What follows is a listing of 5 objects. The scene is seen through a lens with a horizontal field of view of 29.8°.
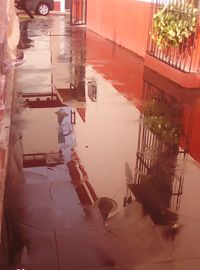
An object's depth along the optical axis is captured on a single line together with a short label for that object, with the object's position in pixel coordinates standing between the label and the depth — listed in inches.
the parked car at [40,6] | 882.1
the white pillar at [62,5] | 1042.6
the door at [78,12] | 748.3
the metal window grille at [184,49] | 318.7
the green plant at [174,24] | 313.7
